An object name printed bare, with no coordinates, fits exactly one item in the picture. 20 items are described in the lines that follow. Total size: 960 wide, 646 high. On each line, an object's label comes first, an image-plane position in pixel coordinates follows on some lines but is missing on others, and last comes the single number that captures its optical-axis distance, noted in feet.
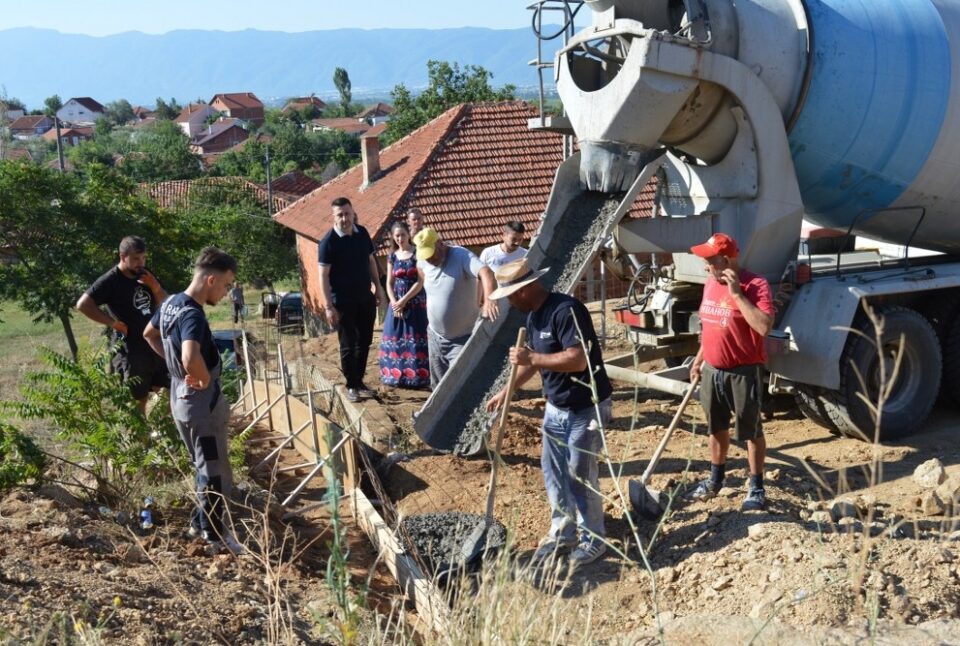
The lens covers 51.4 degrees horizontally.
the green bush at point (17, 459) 17.67
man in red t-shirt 17.43
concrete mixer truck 21.63
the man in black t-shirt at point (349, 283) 24.99
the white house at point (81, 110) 540.52
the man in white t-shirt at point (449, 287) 23.57
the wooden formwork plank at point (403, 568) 13.73
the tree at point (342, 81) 490.98
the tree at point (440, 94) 115.03
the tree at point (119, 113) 493.77
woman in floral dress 25.90
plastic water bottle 17.52
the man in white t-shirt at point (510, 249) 25.59
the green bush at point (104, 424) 18.43
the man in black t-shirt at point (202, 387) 16.39
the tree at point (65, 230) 63.93
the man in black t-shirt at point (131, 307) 21.34
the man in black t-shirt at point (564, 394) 15.99
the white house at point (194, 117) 412.57
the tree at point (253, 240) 111.63
